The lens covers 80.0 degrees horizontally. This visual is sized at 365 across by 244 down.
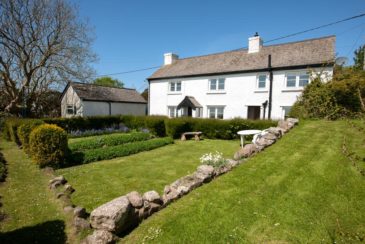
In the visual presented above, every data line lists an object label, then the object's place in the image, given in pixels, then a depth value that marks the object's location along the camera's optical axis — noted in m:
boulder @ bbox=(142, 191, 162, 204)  4.59
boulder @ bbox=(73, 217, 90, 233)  4.25
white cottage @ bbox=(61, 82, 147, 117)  25.28
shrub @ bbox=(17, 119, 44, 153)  10.66
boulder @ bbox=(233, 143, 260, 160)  7.00
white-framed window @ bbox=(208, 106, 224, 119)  21.69
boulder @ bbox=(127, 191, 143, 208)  4.35
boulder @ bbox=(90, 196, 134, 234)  3.83
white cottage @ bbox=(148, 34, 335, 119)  17.50
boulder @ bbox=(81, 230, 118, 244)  3.59
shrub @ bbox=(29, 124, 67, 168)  8.66
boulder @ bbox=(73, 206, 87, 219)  4.68
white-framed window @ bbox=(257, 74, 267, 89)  19.02
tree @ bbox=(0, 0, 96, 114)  21.00
